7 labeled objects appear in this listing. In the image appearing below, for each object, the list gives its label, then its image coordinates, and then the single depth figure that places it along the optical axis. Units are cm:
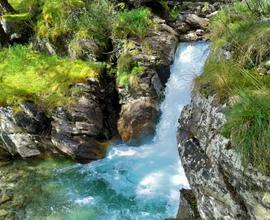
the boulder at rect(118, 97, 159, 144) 985
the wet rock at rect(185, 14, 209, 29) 1263
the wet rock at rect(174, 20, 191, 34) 1259
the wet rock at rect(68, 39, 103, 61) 1153
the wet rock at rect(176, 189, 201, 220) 635
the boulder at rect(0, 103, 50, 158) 982
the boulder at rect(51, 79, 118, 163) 963
